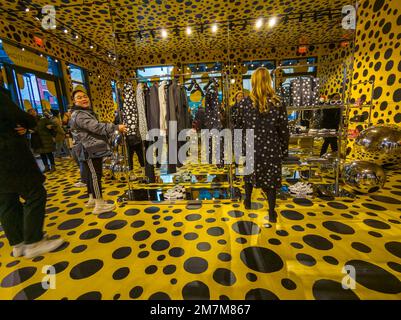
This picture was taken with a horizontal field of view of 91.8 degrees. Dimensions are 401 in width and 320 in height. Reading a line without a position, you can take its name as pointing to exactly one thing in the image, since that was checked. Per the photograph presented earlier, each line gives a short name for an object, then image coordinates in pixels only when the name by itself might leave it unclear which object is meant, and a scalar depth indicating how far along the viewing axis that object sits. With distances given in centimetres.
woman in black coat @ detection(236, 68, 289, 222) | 205
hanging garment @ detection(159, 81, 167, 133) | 279
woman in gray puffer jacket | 233
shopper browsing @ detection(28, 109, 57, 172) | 424
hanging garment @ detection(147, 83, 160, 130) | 281
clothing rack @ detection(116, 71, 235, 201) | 271
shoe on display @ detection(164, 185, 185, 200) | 304
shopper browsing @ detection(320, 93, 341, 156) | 385
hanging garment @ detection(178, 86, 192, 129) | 294
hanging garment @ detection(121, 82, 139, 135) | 288
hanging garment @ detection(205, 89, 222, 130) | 325
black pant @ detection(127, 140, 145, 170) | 374
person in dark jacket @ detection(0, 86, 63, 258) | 161
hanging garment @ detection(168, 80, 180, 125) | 281
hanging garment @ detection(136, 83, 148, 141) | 281
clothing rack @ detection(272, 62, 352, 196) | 249
